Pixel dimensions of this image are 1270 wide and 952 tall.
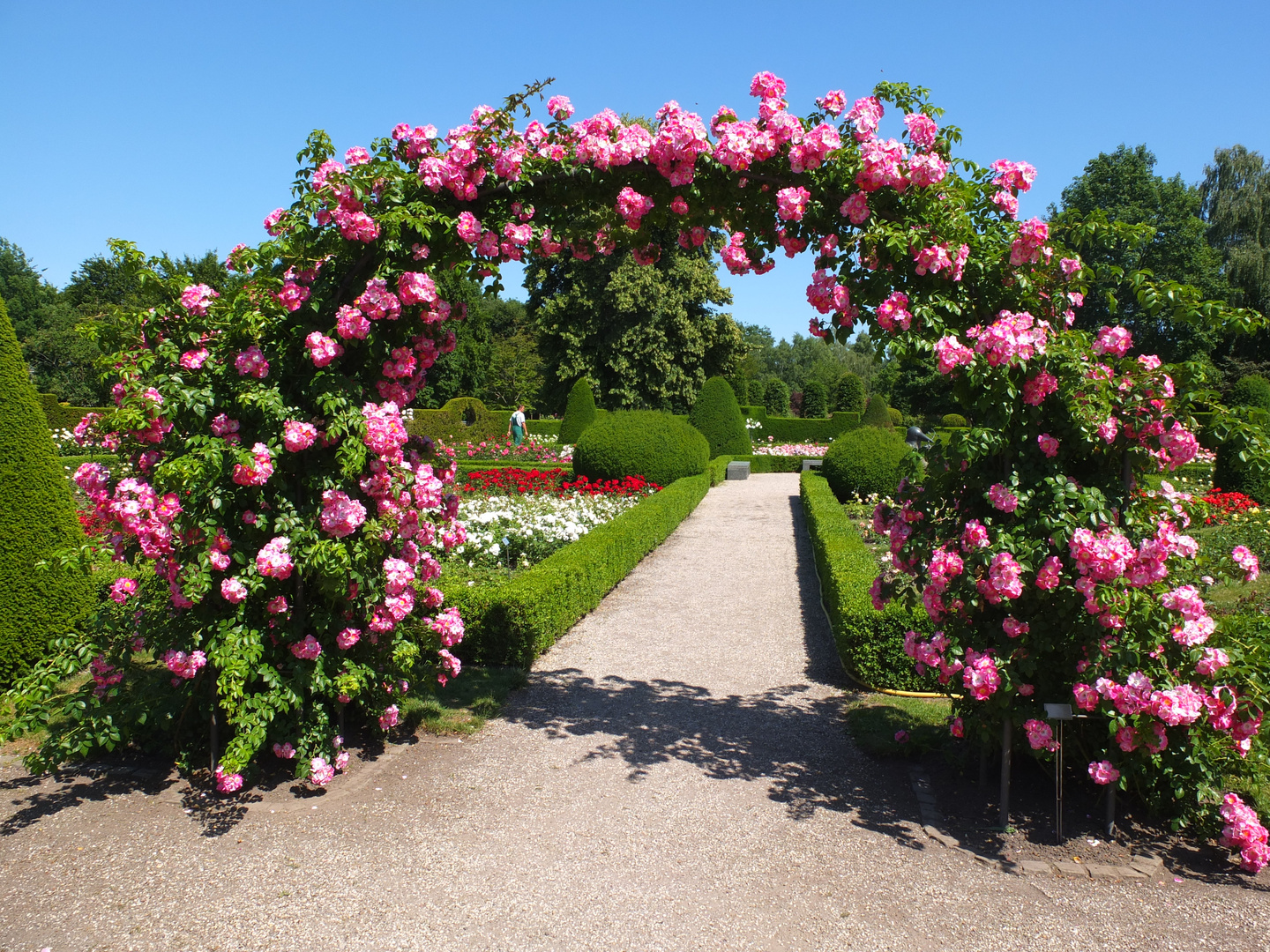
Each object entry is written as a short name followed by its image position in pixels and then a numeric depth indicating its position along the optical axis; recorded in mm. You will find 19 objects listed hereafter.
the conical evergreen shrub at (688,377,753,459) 22234
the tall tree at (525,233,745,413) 27344
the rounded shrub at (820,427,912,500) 13547
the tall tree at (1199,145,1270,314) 28531
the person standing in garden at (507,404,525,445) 18919
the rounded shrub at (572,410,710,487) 14055
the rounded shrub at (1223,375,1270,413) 15766
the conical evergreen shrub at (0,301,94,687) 4695
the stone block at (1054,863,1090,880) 3253
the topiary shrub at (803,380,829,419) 40875
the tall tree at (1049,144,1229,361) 30594
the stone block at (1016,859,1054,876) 3273
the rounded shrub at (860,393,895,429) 21953
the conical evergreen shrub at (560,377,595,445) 21609
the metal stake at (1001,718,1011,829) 3553
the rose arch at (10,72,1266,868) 3293
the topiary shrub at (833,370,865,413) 38281
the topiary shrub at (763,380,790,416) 44500
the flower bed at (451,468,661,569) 8461
